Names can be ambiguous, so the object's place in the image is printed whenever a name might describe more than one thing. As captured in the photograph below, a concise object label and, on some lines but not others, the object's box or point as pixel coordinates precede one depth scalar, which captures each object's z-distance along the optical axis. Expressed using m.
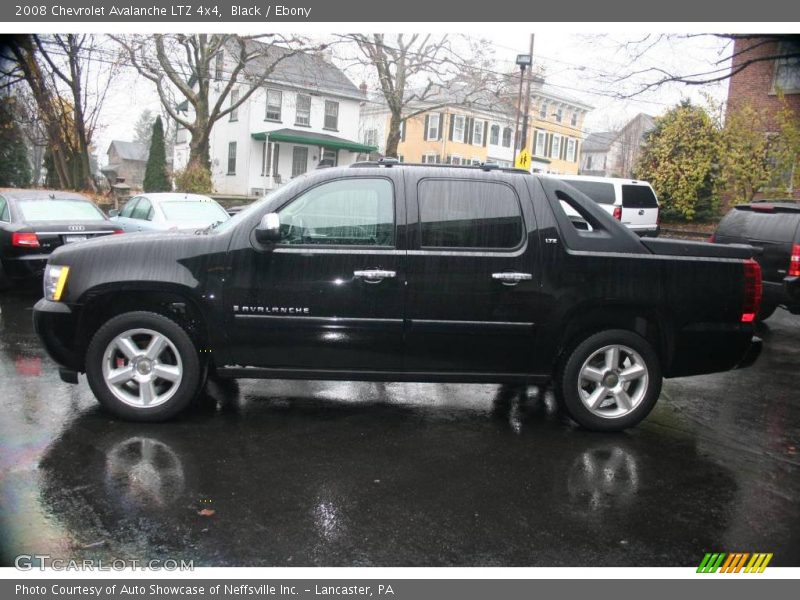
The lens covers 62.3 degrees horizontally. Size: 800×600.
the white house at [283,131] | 36.69
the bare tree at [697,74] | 13.92
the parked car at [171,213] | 10.69
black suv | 8.33
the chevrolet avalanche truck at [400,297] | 4.73
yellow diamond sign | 19.63
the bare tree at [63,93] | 21.78
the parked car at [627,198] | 17.23
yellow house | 47.81
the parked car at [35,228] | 9.34
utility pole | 25.77
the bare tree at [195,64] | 26.61
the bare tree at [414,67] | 30.17
